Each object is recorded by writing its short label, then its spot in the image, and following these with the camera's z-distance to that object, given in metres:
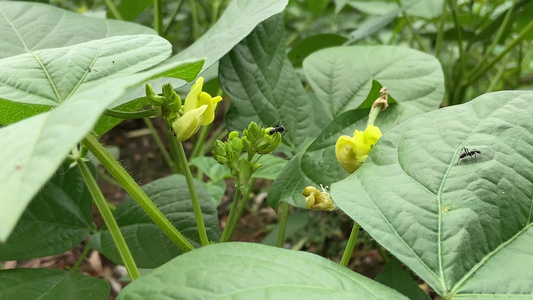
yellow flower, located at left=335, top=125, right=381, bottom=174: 0.36
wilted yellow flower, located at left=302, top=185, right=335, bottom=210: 0.36
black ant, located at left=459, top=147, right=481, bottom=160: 0.34
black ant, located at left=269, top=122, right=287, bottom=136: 0.37
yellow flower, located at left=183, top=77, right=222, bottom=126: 0.35
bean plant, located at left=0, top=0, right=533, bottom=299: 0.30
